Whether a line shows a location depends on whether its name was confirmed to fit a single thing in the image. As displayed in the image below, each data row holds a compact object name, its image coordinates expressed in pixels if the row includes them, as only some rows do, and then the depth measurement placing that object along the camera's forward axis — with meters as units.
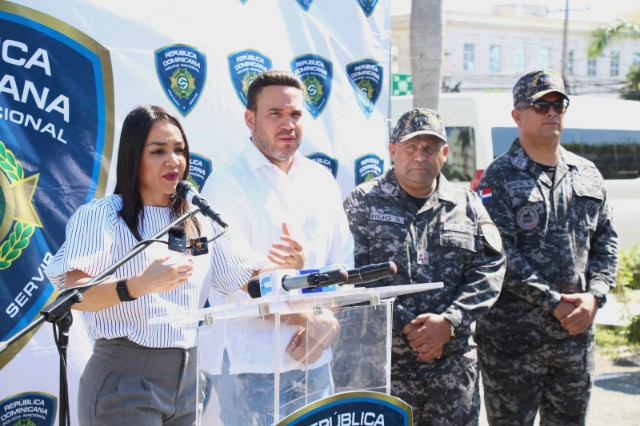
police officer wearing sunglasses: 4.21
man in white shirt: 3.40
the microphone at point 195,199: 2.62
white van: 10.14
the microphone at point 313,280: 2.36
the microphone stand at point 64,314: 2.38
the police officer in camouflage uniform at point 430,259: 3.74
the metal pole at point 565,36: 40.22
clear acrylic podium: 2.33
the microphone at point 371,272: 2.44
